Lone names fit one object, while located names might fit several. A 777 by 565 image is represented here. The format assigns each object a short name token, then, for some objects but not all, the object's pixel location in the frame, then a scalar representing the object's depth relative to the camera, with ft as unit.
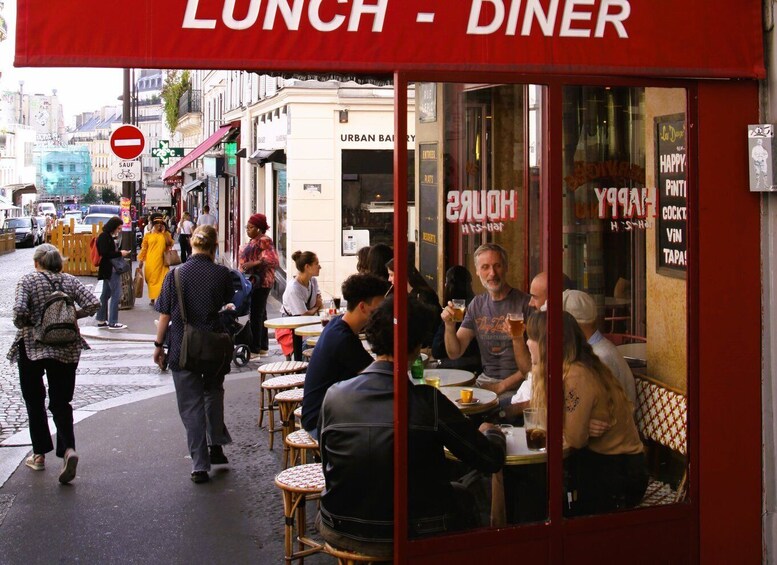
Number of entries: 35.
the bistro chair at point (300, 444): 21.90
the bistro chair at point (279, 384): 27.76
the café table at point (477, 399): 18.26
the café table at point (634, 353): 18.03
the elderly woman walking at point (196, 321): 25.07
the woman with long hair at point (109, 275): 56.08
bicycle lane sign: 62.54
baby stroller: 28.56
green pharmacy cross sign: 114.42
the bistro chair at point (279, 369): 29.94
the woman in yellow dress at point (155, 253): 60.95
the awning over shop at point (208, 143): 104.12
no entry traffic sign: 60.49
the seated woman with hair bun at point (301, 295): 33.60
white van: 253.44
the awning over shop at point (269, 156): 77.10
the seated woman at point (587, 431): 16.81
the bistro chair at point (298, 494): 18.58
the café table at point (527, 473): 16.56
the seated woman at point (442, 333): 20.24
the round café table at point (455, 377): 19.86
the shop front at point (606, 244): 15.85
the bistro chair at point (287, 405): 25.79
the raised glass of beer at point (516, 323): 17.90
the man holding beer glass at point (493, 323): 18.34
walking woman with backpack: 24.88
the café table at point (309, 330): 30.21
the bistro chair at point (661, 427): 17.66
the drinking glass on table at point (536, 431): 16.81
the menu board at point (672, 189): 17.42
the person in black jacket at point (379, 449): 15.28
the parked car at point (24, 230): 171.32
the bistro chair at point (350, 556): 15.44
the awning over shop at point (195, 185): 159.27
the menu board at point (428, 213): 18.47
